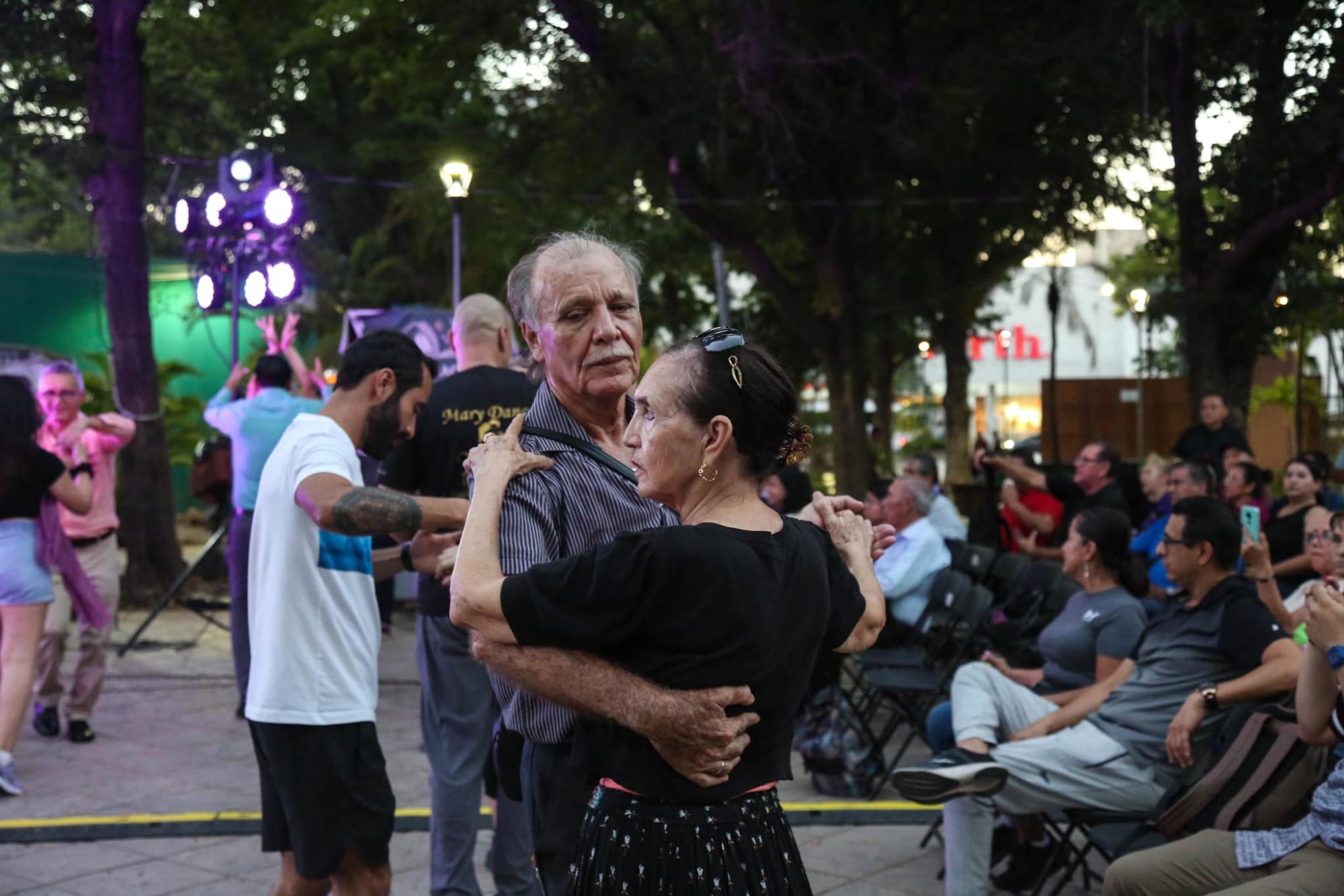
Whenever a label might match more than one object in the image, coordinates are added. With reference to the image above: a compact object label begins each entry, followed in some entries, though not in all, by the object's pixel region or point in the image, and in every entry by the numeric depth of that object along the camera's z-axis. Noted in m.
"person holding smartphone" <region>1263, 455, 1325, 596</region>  7.66
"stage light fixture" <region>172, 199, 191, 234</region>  11.00
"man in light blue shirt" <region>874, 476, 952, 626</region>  7.76
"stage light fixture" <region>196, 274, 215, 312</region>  10.77
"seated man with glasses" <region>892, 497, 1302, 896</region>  4.82
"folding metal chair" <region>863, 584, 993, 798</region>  6.86
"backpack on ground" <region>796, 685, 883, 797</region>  6.89
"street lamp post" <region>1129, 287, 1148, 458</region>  30.03
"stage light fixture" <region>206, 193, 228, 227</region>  10.51
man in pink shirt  8.02
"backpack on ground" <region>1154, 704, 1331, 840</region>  4.32
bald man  4.70
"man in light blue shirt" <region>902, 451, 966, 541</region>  9.38
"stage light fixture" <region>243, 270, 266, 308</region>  10.47
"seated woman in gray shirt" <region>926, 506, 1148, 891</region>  5.71
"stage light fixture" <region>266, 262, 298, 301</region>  10.45
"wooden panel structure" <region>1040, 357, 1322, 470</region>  27.75
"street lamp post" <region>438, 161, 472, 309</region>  12.67
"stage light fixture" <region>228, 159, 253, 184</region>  10.59
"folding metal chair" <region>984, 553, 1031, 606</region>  7.93
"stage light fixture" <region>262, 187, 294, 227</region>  10.56
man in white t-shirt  3.79
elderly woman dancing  2.29
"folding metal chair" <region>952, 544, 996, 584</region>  8.17
